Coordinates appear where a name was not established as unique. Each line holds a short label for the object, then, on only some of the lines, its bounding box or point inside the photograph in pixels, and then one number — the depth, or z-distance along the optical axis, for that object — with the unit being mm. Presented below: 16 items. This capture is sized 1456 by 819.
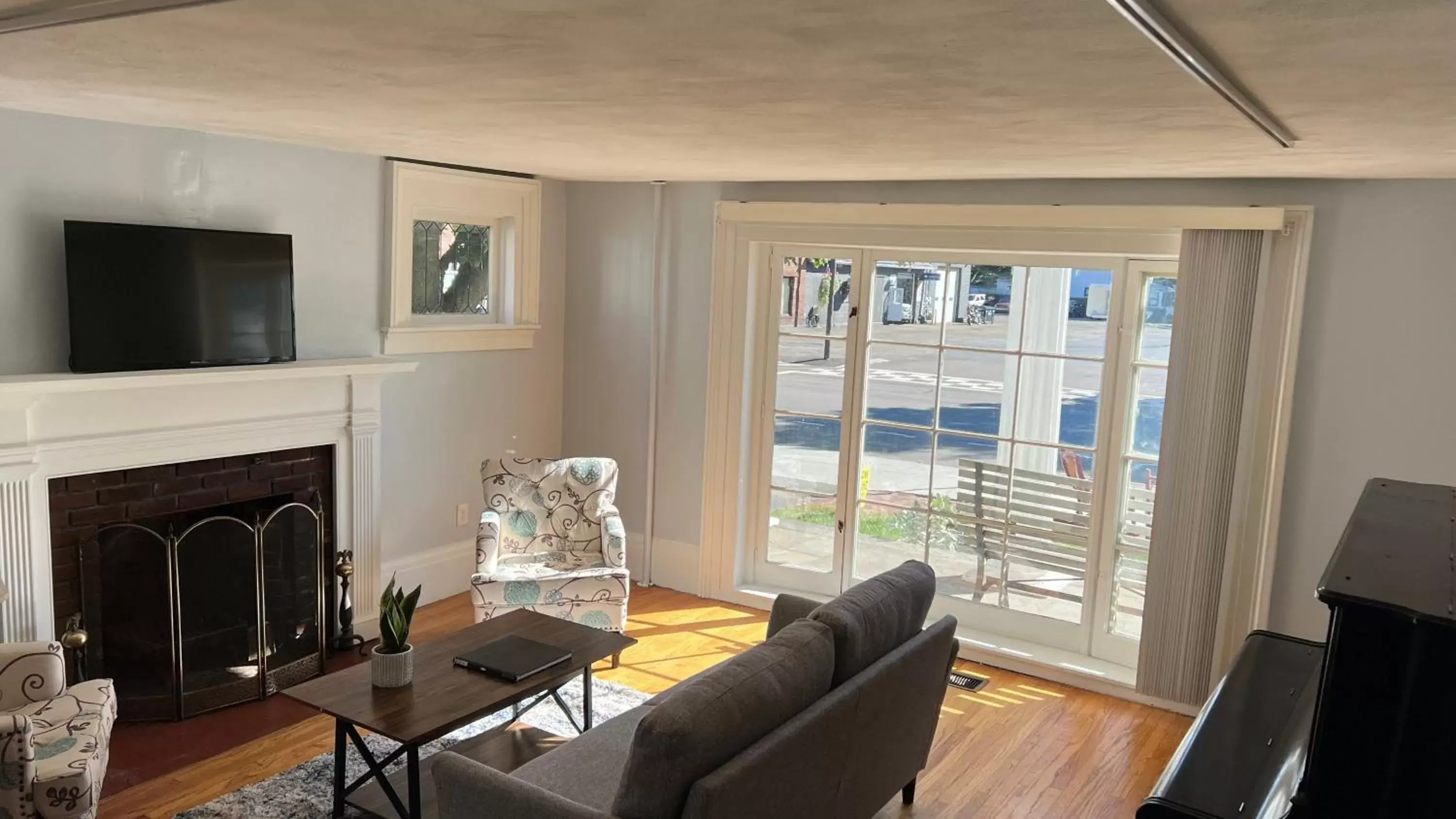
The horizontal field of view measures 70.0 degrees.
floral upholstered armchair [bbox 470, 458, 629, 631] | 4434
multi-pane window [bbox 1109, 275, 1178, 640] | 4348
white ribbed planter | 3189
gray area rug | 3223
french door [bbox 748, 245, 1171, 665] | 4504
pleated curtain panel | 3990
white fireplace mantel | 3451
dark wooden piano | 1562
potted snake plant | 3191
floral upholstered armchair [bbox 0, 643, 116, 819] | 2639
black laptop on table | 3309
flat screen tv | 3590
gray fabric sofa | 2270
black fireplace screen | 3775
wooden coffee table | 2977
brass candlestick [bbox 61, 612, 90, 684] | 3516
